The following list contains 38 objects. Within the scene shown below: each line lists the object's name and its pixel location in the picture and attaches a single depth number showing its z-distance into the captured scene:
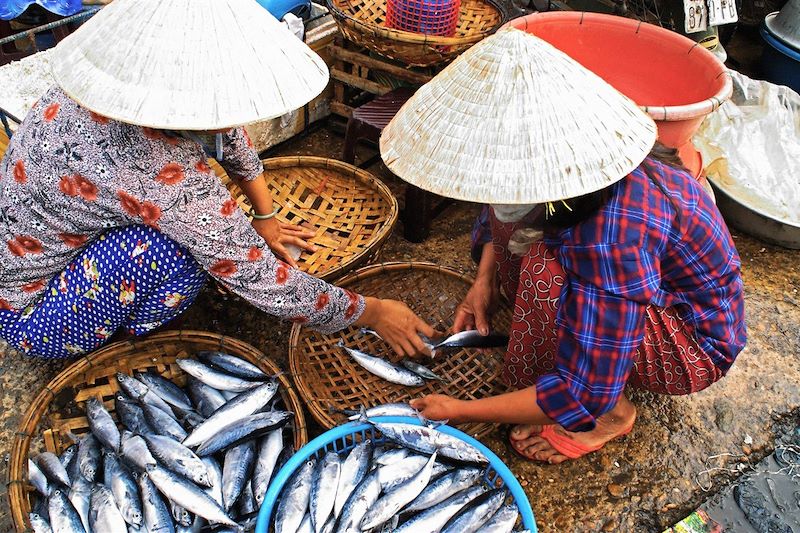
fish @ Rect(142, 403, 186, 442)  2.35
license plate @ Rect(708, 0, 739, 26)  4.30
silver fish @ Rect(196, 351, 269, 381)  2.45
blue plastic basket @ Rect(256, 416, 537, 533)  1.96
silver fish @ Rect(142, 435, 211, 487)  2.17
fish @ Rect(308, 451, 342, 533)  2.05
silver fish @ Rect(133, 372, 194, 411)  2.46
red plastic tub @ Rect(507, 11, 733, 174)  2.99
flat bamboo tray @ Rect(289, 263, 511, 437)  2.54
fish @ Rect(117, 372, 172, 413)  2.39
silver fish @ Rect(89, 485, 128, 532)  2.05
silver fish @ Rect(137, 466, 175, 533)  2.06
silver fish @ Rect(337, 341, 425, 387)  2.61
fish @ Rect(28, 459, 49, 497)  2.10
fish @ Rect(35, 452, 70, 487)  2.16
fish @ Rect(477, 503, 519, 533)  1.96
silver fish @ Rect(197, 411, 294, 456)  2.28
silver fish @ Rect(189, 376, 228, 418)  2.49
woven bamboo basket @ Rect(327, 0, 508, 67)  3.15
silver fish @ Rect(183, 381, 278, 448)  2.33
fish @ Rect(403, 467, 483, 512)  2.17
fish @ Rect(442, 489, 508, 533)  2.04
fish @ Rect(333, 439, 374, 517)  2.13
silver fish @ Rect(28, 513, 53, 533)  1.97
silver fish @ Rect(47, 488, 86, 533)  2.01
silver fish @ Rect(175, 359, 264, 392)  2.46
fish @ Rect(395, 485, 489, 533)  2.08
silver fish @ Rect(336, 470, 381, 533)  2.05
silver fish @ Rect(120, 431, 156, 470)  2.21
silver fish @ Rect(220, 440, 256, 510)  2.20
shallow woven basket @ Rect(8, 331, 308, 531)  2.20
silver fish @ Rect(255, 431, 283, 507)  2.19
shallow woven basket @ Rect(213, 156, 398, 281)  3.19
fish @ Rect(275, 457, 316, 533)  1.95
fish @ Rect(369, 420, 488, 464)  2.14
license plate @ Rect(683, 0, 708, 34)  4.27
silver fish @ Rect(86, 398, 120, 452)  2.28
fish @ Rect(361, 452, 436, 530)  2.08
